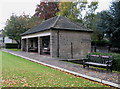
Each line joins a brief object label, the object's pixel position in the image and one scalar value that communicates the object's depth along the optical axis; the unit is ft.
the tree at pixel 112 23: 69.02
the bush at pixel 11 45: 121.70
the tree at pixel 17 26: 94.17
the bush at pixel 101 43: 101.58
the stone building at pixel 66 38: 49.49
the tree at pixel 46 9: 124.77
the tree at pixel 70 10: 87.54
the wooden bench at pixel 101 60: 25.51
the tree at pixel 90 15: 88.63
